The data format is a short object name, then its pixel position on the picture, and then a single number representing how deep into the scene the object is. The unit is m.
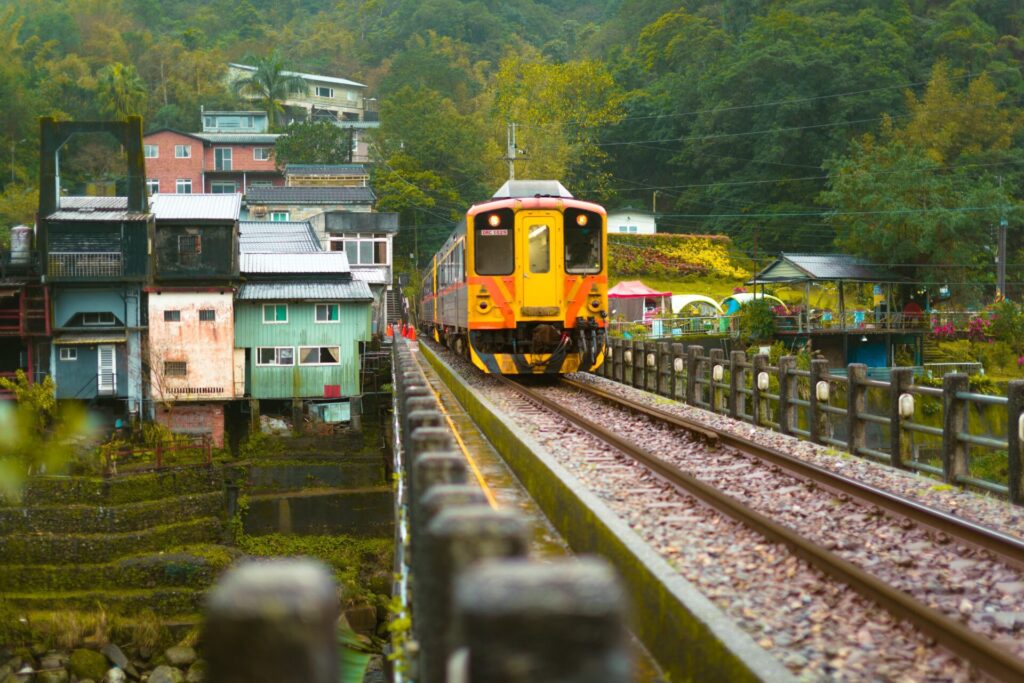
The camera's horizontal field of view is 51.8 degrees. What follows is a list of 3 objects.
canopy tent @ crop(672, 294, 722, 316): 42.88
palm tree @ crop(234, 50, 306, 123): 70.70
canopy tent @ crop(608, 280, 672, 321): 40.97
